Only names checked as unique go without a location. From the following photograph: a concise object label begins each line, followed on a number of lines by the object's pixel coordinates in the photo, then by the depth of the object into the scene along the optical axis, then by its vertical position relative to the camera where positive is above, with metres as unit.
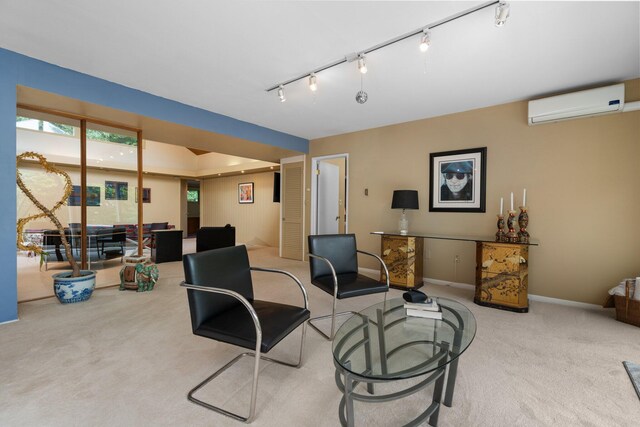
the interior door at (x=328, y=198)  5.85 +0.27
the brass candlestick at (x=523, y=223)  3.27 -0.14
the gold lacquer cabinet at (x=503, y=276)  3.06 -0.74
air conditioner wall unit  2.86 +1.19
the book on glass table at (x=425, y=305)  1.80 -0.63
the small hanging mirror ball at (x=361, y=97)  2.86 +1.20
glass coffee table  1.24 -0.72
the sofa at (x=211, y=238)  6.21 -0.63
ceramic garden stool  3.69 -0.89
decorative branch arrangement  2.88 +0.05
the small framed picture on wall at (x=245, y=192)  8.90 +0.60
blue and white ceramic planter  3.14 -0.91
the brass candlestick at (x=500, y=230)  3.35 -0.23
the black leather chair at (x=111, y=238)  4.36 -0.49
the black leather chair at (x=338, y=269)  2.45 -0.62
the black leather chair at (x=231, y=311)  1.51 -0.67
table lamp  3.95 +0.16
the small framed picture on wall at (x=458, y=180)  3.79 +0.45
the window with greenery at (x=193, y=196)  10.75 +0.56
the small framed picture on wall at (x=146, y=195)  8.87 +0.49
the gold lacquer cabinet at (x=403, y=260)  3.82 -0.70
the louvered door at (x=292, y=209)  5.93 +0.03
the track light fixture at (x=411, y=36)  1.87 +1.43
